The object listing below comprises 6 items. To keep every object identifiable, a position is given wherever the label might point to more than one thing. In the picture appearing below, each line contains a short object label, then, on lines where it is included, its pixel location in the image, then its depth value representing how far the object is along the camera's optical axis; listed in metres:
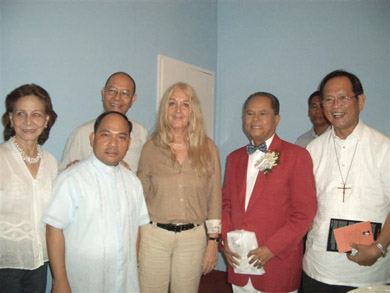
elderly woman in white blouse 1.75
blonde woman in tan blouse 2.11
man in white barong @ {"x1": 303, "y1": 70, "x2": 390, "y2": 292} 1.90
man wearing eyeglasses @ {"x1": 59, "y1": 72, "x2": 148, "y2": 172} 2.40
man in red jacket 1.99
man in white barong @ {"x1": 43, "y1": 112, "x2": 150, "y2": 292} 1.71
